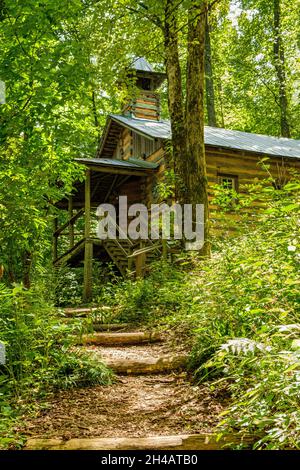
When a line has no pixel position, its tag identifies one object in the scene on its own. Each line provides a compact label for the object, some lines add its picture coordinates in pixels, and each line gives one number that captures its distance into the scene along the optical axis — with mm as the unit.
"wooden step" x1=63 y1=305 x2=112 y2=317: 8742
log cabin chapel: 14266
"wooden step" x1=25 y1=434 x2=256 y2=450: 2979
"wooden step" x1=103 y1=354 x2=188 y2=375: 5332
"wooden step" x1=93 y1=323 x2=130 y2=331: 8052
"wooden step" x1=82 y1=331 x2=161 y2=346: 6793
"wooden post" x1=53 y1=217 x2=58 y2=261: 17903
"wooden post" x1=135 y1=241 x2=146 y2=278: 11422
